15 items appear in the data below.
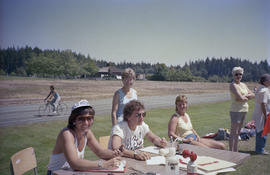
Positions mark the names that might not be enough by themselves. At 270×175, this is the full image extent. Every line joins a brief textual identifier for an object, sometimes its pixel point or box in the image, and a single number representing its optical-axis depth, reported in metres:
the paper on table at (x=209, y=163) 2.20
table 2.13
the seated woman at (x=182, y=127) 3.70
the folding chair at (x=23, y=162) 2.12
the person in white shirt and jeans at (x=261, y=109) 5.12
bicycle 13.94
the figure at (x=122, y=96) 4.16
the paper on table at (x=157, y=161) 2.36
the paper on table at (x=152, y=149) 2.84
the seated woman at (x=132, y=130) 2.86
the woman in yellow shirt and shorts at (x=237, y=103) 4.84
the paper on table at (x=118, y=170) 2.11
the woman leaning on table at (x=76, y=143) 2.14
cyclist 13.94
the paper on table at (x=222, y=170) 2.12
